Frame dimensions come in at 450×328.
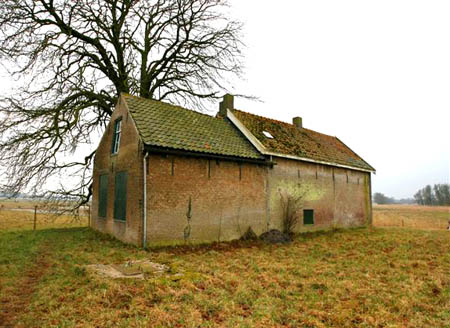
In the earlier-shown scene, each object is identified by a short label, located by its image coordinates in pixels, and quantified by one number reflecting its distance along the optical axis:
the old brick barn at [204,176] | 9.73
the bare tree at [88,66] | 11.68
